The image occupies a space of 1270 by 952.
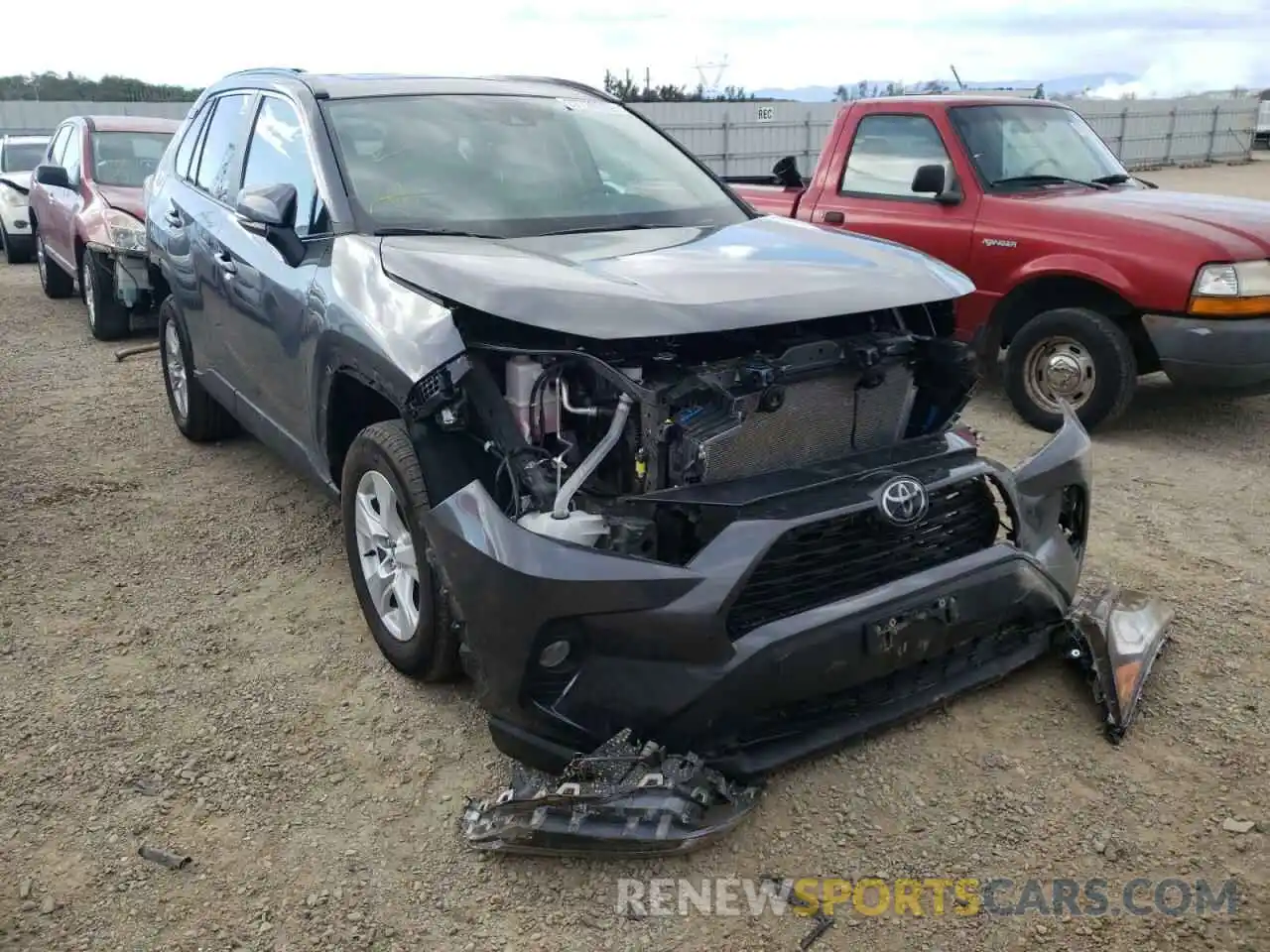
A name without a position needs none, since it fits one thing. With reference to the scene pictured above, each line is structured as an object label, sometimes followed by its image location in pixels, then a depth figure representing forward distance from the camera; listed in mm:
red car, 8305
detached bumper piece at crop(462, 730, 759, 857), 2531
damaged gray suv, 2604
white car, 13383
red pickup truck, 5527
